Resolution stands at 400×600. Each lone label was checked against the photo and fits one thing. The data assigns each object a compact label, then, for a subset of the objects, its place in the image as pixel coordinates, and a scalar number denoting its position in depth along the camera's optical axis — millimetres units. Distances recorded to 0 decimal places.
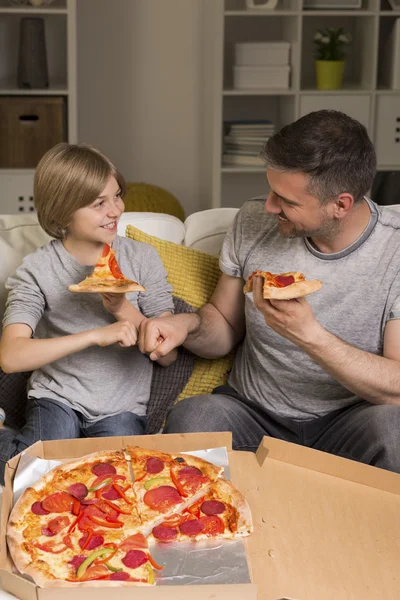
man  1888
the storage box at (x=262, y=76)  4484
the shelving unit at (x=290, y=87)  4441
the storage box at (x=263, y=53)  4441
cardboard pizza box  1281
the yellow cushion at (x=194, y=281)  2297
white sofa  2322
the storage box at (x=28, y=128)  4344
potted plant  4500
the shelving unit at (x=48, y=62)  4316
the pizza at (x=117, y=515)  1318
